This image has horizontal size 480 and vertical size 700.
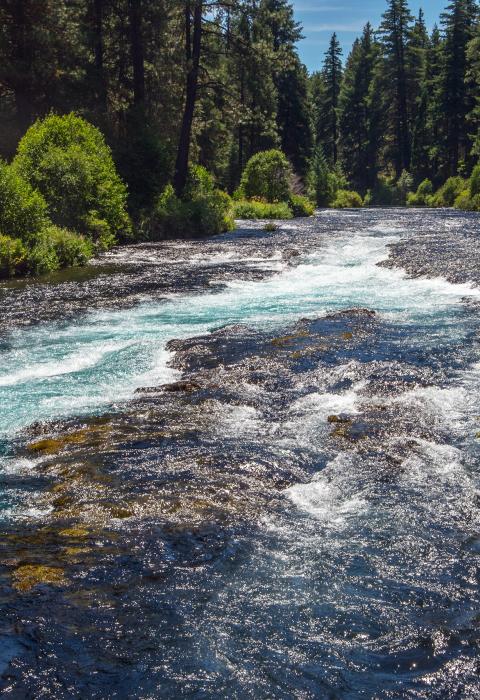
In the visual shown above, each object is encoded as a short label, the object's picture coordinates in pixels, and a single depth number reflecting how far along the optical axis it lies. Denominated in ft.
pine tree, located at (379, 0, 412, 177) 231.09
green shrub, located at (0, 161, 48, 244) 59.93
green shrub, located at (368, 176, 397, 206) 215.10
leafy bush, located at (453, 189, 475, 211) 134.03
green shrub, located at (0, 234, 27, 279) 56.39
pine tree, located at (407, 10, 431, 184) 223.30
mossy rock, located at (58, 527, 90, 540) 17.91
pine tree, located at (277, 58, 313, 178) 203.51
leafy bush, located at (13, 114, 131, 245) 71.26
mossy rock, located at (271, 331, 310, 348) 35.94
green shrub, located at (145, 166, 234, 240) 85.92
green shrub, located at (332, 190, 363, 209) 179.83
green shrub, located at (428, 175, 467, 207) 164.66
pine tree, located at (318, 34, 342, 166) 271.49
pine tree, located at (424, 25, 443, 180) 205.98
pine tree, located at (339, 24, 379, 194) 249.34
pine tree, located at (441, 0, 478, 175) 199.00
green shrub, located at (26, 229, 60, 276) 58.80
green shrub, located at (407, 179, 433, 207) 193.98
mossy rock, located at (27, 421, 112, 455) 23.59
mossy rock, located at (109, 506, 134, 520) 18.99
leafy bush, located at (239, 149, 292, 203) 129.70
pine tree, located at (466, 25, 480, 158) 163.53
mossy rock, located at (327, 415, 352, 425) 25.30
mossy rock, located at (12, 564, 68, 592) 15.84
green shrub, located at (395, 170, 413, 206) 211.82
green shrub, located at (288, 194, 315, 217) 127.24
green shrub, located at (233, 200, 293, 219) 114.11
